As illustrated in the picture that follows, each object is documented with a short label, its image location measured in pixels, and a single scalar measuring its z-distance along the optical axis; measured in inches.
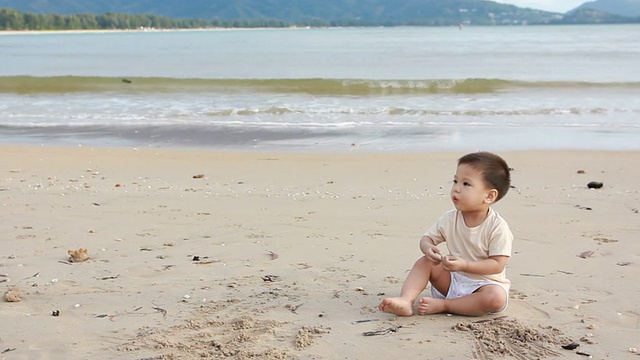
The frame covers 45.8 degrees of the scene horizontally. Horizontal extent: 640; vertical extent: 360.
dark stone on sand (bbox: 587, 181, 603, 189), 259.1
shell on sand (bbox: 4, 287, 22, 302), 140.6
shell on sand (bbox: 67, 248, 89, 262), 168.1
